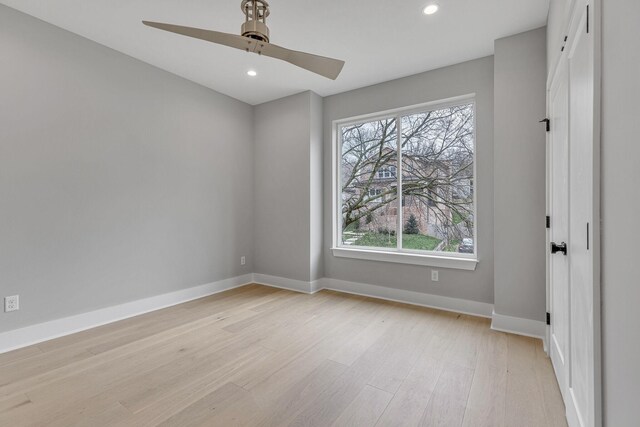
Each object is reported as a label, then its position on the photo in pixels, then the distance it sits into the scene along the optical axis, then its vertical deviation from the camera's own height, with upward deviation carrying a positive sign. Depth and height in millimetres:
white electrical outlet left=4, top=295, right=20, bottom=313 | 2361 -720
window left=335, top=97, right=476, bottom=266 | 3318 +352
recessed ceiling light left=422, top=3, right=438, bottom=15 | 2313 +1592
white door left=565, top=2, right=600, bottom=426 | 1106 -101
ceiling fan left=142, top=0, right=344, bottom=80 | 1658 +988
